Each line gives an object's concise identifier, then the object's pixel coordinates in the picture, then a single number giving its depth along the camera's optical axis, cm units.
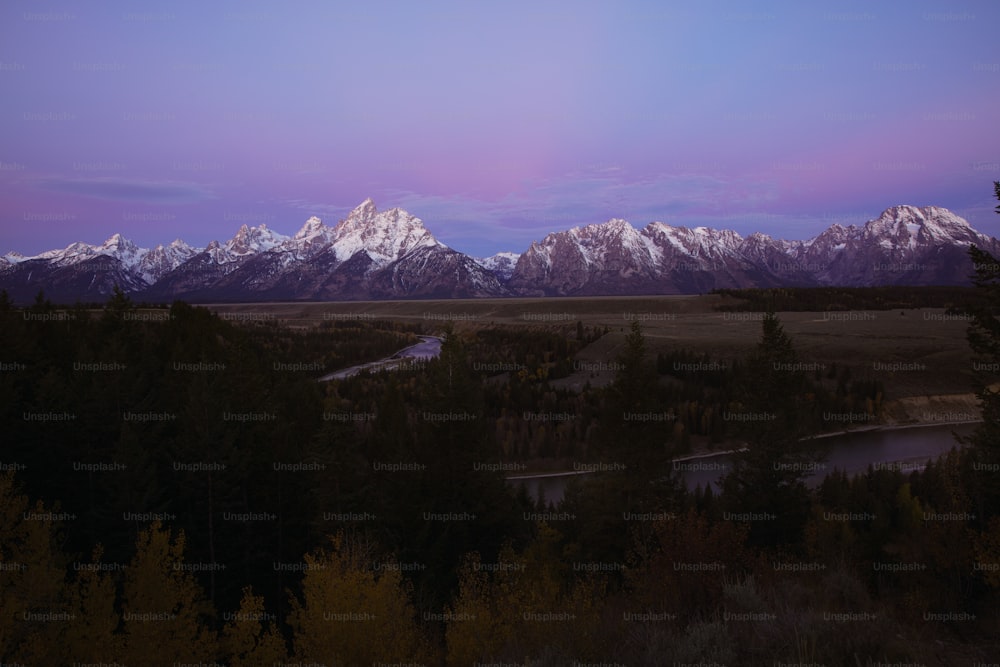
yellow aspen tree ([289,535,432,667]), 1443
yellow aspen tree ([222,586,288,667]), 1788
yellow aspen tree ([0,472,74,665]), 1725
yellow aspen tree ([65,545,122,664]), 1805
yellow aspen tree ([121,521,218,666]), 1844
